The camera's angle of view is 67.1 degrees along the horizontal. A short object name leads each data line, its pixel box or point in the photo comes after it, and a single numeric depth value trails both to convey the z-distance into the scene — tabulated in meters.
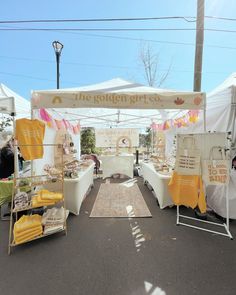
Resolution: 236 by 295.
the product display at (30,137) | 2.52
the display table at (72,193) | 3.20
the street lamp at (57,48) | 4.78
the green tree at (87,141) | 11.02
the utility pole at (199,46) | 4.36
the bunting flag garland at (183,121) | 3.93
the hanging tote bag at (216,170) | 2.61
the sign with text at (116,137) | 7.74
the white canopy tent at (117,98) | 2.93
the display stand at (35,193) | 2.33
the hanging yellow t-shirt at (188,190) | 2.78
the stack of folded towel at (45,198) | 2.46
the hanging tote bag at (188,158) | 2.77
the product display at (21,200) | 2.43
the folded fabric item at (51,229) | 2.41
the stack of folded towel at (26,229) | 2.25
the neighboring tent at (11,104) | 2.66
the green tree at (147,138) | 11.09
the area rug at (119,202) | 3.33
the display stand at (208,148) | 2.59
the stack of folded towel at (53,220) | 2.46
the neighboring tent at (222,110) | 2.90
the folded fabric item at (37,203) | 2.44
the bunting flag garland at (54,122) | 3.63
